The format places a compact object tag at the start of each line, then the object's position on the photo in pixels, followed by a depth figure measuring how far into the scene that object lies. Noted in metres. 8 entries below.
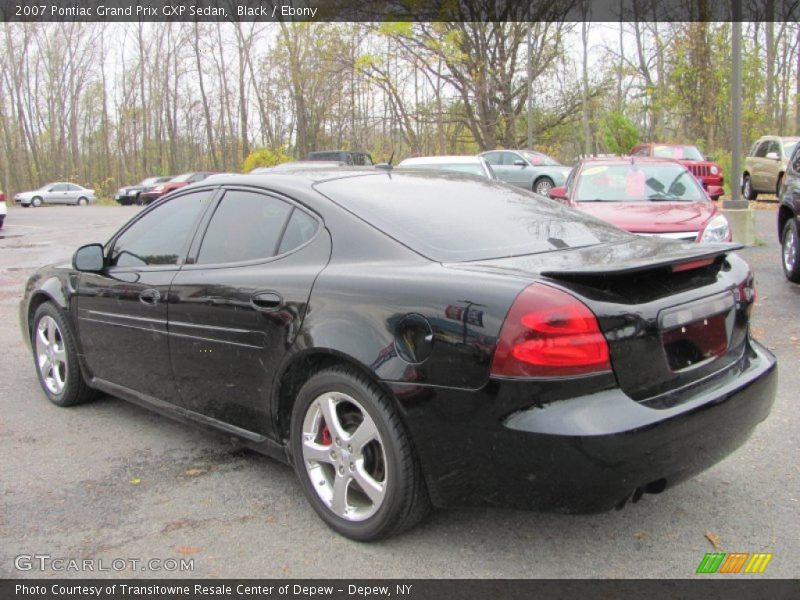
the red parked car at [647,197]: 7.56
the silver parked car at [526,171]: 22.61
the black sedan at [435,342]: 2.49
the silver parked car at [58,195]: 43.88
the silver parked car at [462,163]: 13.58
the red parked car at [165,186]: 35.22
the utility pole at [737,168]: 10.65
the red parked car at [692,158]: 18.94
